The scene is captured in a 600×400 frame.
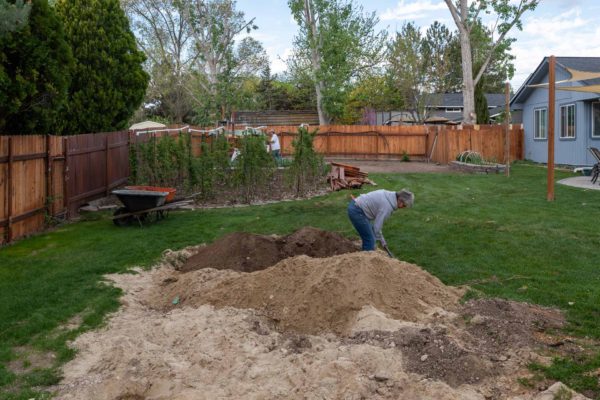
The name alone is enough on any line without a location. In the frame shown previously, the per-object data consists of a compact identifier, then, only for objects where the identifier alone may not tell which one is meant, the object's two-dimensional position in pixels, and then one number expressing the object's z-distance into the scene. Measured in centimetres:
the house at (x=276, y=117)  4541
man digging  802
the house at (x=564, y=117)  2211
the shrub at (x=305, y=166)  1627
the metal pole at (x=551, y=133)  1378
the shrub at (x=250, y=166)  1532
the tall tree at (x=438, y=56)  4978
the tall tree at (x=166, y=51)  4147
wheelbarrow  1194
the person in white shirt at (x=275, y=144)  2148
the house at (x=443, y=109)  4919
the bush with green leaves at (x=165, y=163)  1527
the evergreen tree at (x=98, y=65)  1645
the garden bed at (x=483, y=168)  2266
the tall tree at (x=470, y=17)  2822
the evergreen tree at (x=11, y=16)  824
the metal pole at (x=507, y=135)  1954
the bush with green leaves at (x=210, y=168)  1499
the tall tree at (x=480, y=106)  4062
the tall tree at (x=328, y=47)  3591
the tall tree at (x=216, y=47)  3483
